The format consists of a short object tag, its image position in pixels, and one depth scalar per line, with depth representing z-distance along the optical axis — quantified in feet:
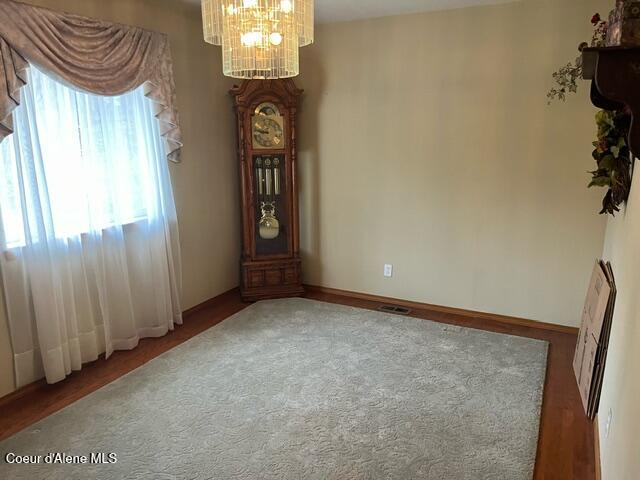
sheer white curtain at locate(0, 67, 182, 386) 8.73
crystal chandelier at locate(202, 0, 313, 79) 6.88
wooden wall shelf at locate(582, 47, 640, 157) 4.68
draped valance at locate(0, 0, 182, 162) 7.87
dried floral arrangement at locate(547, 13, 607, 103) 9.95
